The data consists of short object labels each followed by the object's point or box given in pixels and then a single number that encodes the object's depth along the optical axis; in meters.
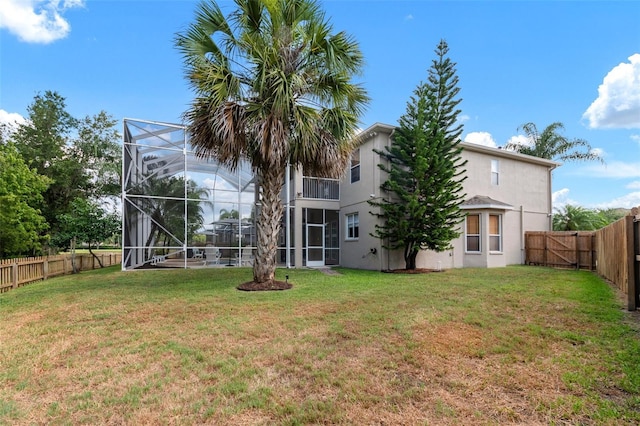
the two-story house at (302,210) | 14.93
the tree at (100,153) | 22.61
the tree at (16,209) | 12.47
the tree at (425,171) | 13.00
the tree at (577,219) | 19.58
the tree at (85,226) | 15.04
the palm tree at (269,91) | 8.40
